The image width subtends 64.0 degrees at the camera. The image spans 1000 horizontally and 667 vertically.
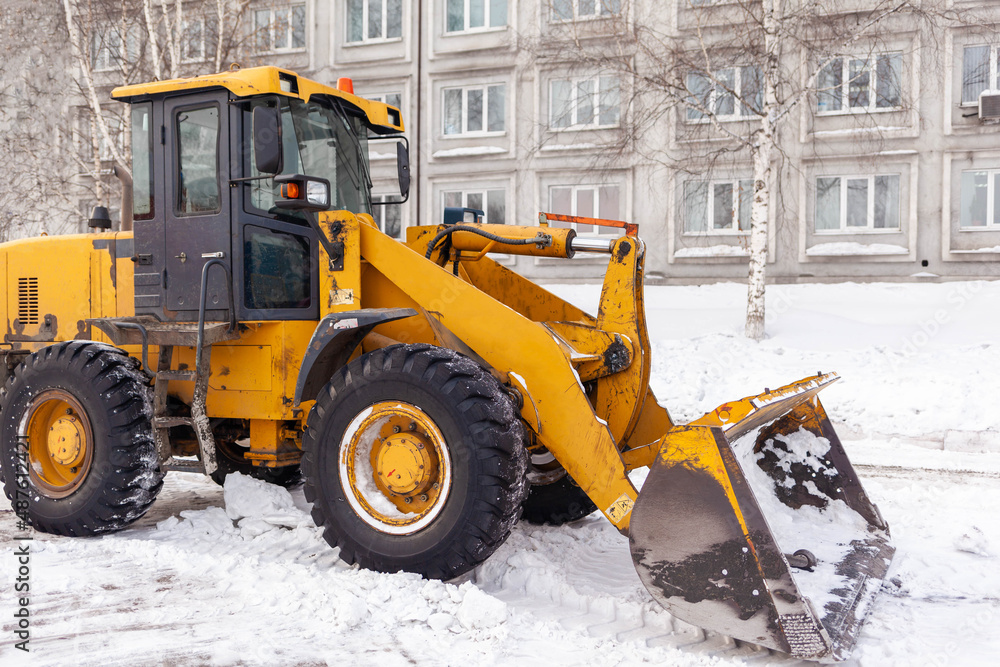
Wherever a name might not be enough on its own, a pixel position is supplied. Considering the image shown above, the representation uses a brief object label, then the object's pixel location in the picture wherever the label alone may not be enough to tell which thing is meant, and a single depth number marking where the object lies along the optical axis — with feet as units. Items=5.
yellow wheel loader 12.21
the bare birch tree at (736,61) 44.73
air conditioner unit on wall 58.95
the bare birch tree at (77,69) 52.75
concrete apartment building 61.05
